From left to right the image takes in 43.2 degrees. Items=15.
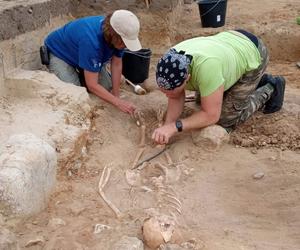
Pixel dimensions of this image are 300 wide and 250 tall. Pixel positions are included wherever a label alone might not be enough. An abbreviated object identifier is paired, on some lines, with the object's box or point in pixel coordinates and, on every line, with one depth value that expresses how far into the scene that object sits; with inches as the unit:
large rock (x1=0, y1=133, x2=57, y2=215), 80.7
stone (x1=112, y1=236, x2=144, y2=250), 77.2
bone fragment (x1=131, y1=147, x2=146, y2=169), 109.8
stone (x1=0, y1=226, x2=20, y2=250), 72.3
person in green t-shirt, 103.3
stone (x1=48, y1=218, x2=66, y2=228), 85.1
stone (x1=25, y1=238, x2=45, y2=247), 79.5
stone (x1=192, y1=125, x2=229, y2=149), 113.3
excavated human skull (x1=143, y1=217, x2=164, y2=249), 79.7
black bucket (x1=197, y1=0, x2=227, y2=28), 200.2
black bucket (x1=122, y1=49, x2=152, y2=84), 148.5
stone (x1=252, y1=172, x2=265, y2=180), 102.7
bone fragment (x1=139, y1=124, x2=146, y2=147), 118.6
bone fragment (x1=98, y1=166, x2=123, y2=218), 90.2
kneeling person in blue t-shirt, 117.9
